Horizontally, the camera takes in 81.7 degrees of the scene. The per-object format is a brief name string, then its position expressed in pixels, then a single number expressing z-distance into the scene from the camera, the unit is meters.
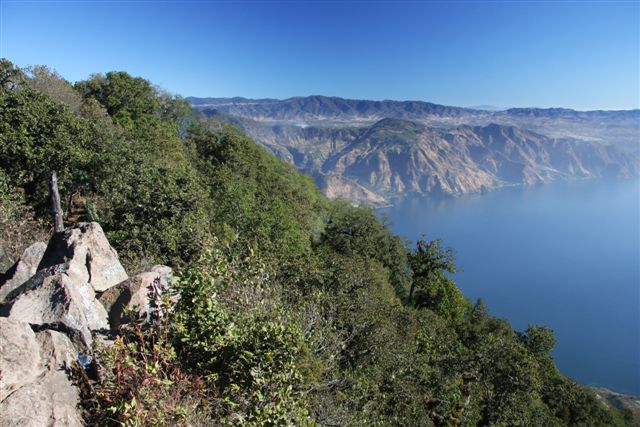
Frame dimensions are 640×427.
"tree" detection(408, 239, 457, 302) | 42.00
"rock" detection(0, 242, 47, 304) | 10.83
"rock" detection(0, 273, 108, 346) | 8.05
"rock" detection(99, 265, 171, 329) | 9.02
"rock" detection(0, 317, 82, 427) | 6.20
